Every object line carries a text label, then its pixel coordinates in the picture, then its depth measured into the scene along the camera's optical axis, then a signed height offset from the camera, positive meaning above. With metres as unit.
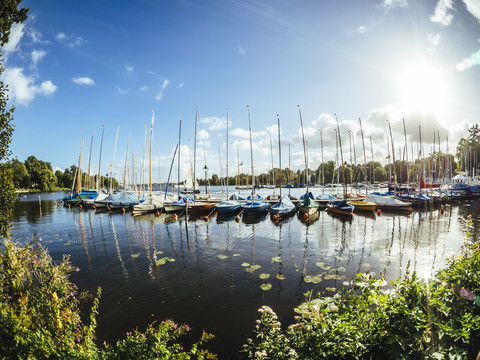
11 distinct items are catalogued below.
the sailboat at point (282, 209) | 29.62 -4.16
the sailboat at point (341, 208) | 30.48 -4.34
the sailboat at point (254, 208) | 32.59 -4.14
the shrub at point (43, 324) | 3.48 -2.59
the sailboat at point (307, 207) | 30.15 -4.03
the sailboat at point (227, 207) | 33.25 -4.00
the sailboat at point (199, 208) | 35.16 -4.37
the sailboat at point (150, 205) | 33.31 -3.48
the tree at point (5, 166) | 8.27 +0.88
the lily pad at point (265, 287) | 10.34 -5.23
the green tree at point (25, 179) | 93.05 +3.78
